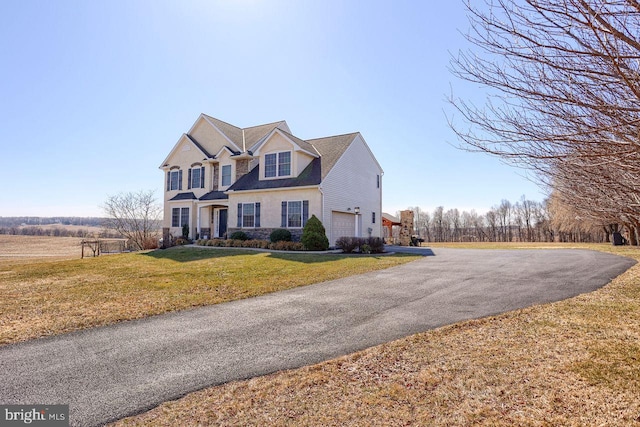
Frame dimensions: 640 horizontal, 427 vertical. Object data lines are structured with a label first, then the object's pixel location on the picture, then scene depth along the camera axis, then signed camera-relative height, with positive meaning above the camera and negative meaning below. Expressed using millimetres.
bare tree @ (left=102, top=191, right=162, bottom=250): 34375 +1394
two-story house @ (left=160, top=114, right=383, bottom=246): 20078 +3302
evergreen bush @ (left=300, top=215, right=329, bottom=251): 17688 -345
